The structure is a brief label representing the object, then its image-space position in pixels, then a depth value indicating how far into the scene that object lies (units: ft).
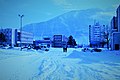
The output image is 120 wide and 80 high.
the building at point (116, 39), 84.18
